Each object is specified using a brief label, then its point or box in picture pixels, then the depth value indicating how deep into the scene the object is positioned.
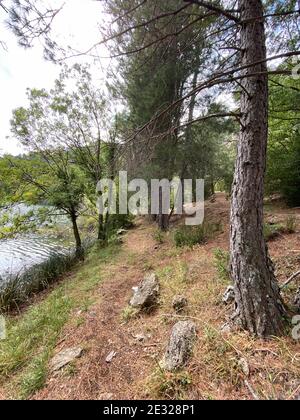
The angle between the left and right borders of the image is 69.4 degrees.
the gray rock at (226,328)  1.99
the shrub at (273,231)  3.73
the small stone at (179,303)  2.60
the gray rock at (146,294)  2.87
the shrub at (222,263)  2.88
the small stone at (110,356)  2.17
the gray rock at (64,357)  2.17
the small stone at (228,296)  2.34
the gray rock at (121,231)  8.20
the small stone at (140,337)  2.35
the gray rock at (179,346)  1.82
